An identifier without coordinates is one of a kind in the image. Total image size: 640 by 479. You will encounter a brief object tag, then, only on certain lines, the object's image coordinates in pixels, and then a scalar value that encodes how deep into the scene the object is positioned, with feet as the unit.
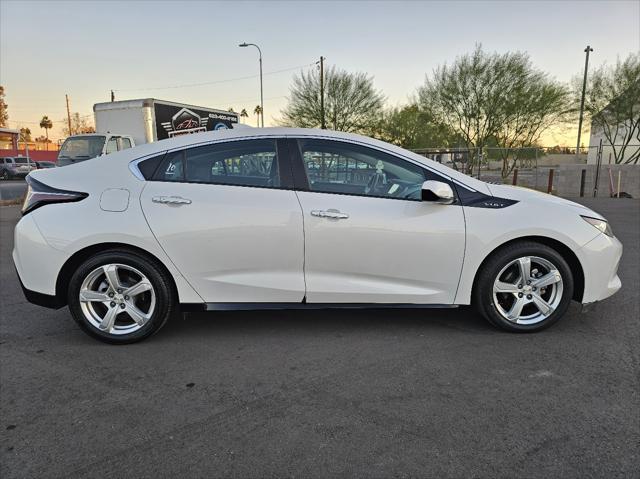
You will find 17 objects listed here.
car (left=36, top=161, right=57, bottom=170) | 99.94
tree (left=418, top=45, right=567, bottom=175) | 85.40
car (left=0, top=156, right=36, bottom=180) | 98.94
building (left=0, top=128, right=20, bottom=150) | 110.62
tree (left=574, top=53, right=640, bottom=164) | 77.20
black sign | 50.08
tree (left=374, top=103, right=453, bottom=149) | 97.25
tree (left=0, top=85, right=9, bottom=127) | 212.23
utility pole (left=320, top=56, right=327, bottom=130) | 92.58
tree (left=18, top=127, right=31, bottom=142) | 259.51
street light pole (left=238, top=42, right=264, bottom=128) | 95.09
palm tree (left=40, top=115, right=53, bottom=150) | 303.27
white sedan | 10.77
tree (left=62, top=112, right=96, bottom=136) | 248.46
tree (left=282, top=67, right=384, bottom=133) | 99.35
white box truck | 45.52
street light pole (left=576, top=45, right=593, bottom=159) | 84.23
